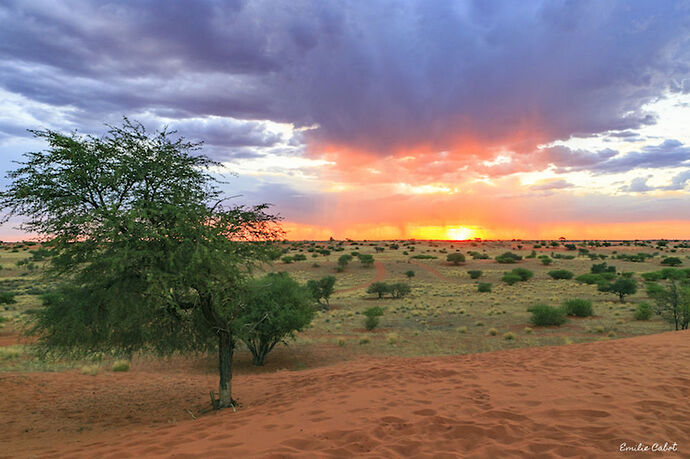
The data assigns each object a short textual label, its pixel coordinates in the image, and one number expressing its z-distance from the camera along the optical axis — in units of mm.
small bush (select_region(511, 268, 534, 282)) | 58312
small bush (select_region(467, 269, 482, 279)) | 62422
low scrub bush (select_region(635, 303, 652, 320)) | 30141
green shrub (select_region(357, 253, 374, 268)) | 75312
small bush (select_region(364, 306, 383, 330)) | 30984
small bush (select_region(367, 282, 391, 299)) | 47656
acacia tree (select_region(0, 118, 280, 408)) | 9703
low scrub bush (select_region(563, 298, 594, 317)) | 32875
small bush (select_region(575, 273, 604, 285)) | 51753
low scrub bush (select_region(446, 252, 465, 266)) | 79688
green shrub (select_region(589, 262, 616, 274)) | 59094
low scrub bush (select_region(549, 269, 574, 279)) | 57984
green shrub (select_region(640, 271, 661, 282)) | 51375
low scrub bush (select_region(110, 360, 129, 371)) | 20000
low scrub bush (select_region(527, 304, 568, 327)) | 30062
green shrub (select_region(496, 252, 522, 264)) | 78250
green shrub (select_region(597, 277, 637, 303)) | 40188
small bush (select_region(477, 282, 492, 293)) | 50028
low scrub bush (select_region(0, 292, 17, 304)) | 40156
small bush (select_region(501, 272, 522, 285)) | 55528
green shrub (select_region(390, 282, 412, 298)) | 47922
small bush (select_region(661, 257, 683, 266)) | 66688
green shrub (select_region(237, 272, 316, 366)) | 22106
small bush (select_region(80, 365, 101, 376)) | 18906
